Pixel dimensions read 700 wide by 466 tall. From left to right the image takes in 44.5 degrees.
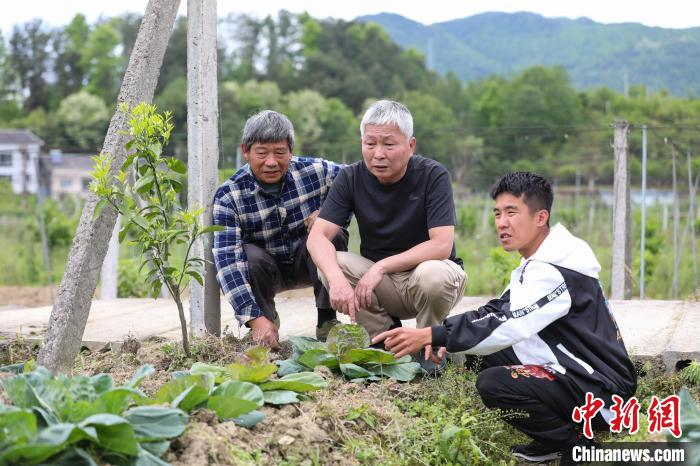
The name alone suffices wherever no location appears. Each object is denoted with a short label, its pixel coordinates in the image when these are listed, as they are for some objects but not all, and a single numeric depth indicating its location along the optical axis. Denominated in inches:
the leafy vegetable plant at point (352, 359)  142.3
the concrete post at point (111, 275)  270.1
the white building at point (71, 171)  1760.1
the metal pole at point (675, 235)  345.0
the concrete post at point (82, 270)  138.6
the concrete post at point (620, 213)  262.1
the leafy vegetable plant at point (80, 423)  88.4
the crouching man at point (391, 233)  150.1
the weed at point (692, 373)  147.7
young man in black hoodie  123.0
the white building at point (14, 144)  1889.8
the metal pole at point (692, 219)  340.5
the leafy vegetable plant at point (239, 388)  110.0
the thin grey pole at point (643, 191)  292.5
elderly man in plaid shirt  160.6
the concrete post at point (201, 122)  165.3
